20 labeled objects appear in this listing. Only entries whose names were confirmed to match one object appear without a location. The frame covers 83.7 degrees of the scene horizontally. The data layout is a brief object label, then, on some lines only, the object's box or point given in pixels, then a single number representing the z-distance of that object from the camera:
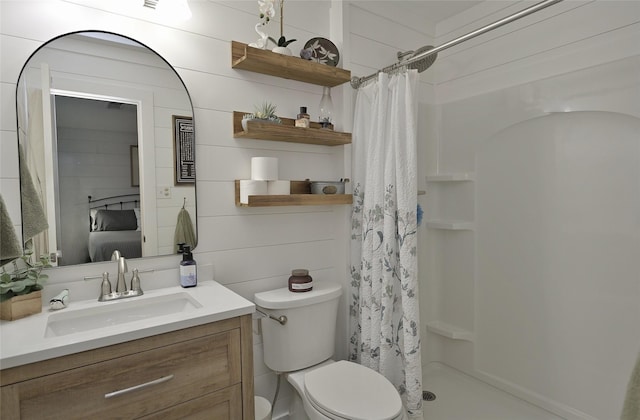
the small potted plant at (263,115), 1.70
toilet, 1.45
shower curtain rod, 1.37
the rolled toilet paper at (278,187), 1.76
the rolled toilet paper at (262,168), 1.73
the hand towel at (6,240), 1.12
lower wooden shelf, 1.68
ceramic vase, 1.72
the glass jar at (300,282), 1.79
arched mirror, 1.34
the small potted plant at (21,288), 1.17
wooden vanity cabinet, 0.97
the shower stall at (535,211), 1.76
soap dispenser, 1.56
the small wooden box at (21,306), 1.16
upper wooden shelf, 1.68
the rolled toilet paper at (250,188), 1.69
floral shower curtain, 1.75
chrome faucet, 1.40
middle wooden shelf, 1.70
